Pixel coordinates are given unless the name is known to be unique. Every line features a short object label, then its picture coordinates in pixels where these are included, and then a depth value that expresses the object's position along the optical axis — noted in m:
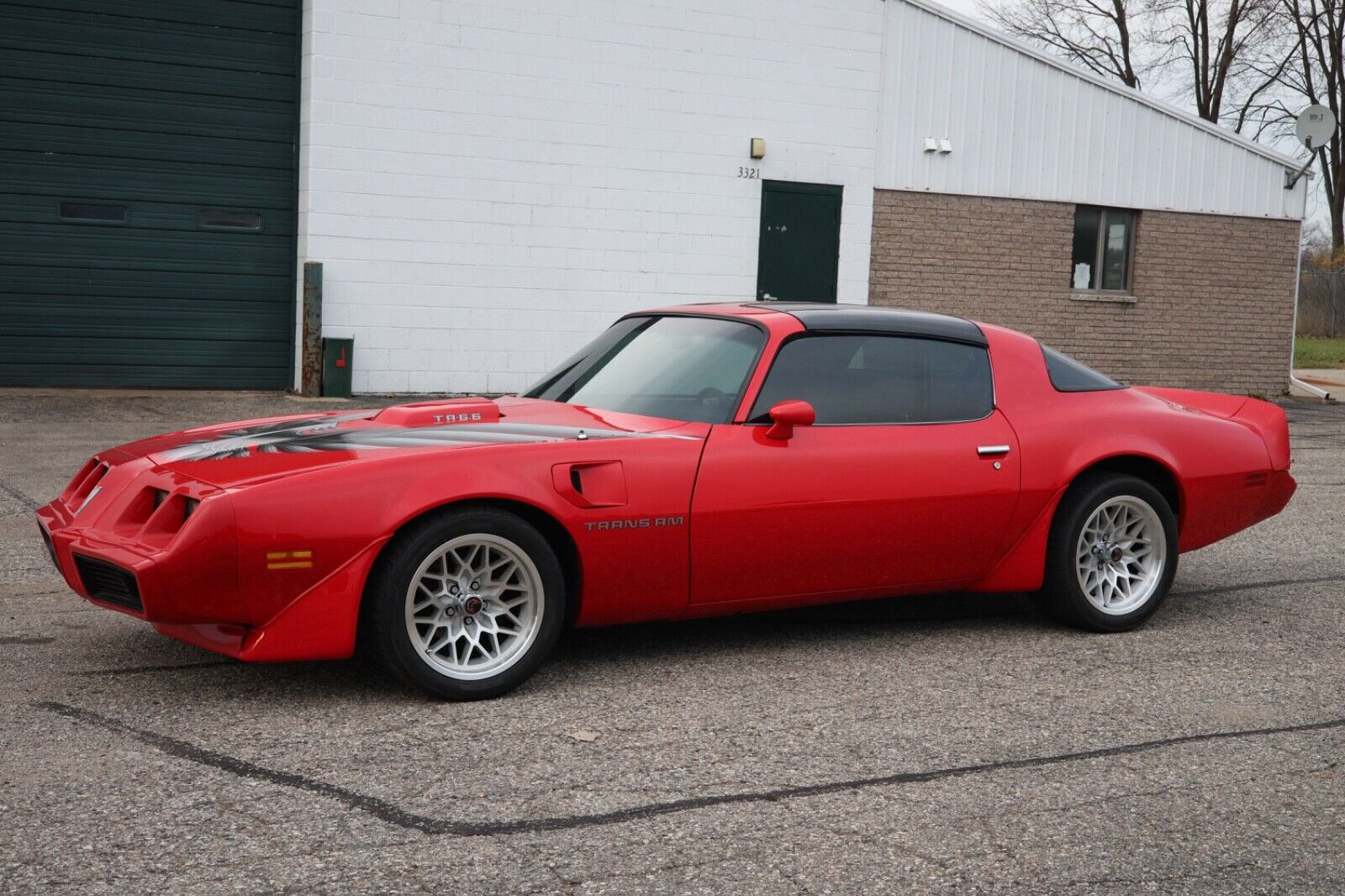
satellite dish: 18.73
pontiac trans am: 4.04
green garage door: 13.38
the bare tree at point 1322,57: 38.56
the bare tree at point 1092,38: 39.22
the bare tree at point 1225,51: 37.94
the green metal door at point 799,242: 16.27
